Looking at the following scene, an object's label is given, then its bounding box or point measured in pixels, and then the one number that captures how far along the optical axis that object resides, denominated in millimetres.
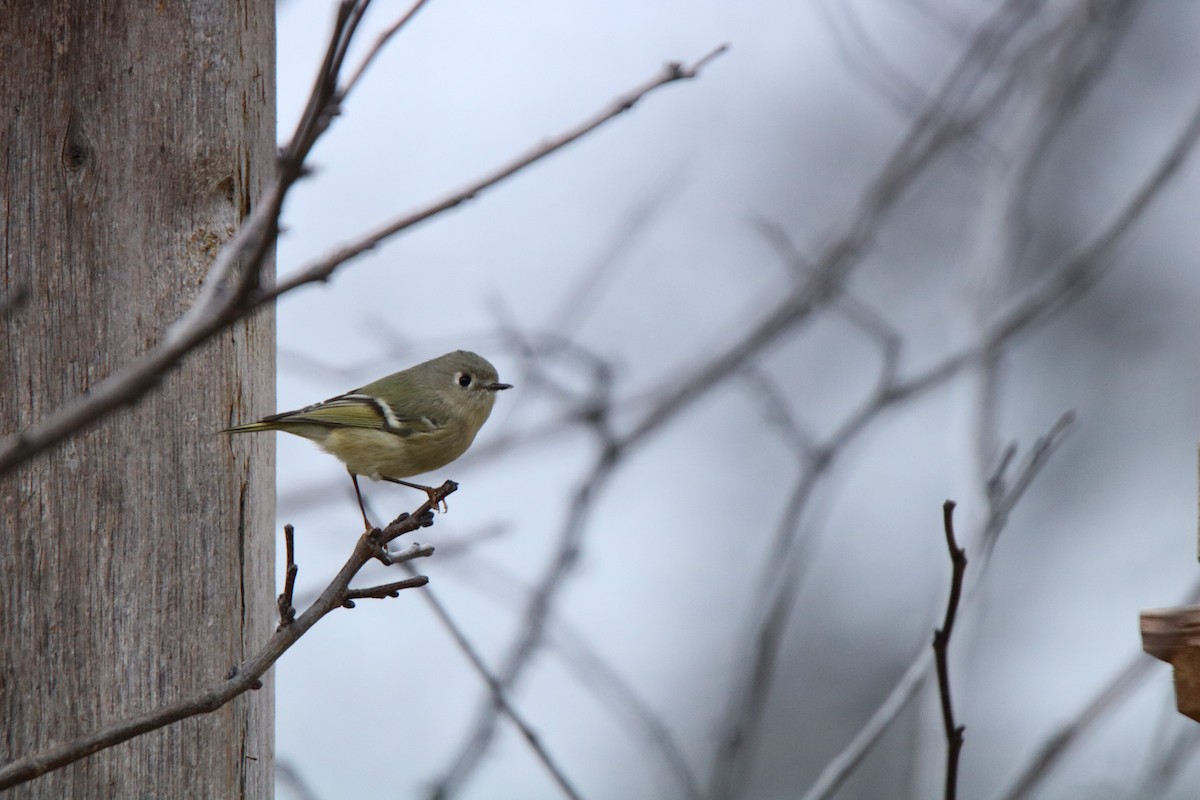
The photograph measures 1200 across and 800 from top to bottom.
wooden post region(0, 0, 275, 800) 5662
